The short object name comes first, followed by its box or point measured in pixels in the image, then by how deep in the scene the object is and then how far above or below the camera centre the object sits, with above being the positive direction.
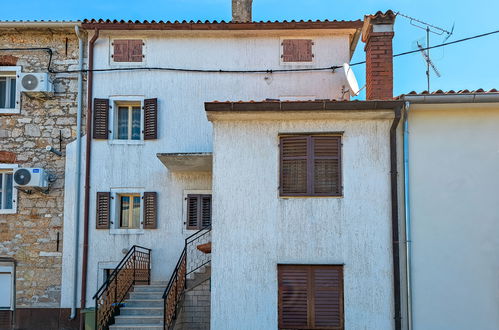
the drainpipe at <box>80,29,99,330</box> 13.41 +0.71
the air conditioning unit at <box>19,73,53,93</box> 13.65 +2.95
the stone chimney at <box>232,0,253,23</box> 15.58 +5.49
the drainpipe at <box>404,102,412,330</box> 9.42 -0.33
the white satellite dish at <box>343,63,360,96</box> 12.86 +2.89
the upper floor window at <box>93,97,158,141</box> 13.91 +2.12
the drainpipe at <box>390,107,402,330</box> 9.48 -0.30
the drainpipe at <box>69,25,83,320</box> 13.39 +0.65
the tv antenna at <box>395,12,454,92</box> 12.80 +3.45
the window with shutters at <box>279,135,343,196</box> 9.85 +0.66
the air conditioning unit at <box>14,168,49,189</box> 13.19 +0.55
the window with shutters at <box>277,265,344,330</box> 9.57 -1.66
